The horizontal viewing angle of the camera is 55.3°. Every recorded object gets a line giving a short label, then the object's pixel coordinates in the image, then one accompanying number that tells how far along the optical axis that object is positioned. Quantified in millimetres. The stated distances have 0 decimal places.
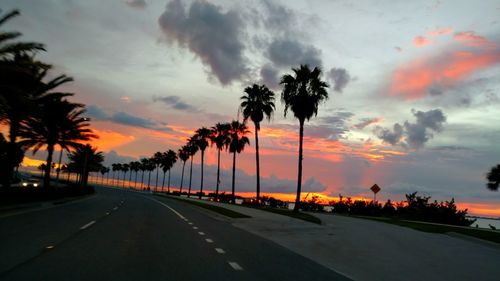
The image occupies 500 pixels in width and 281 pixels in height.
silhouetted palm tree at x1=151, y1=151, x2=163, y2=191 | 177500
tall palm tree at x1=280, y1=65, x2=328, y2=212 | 35875
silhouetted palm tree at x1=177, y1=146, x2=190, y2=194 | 126125
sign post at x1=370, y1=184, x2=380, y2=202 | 36969
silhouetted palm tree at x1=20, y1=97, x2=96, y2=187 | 40625
